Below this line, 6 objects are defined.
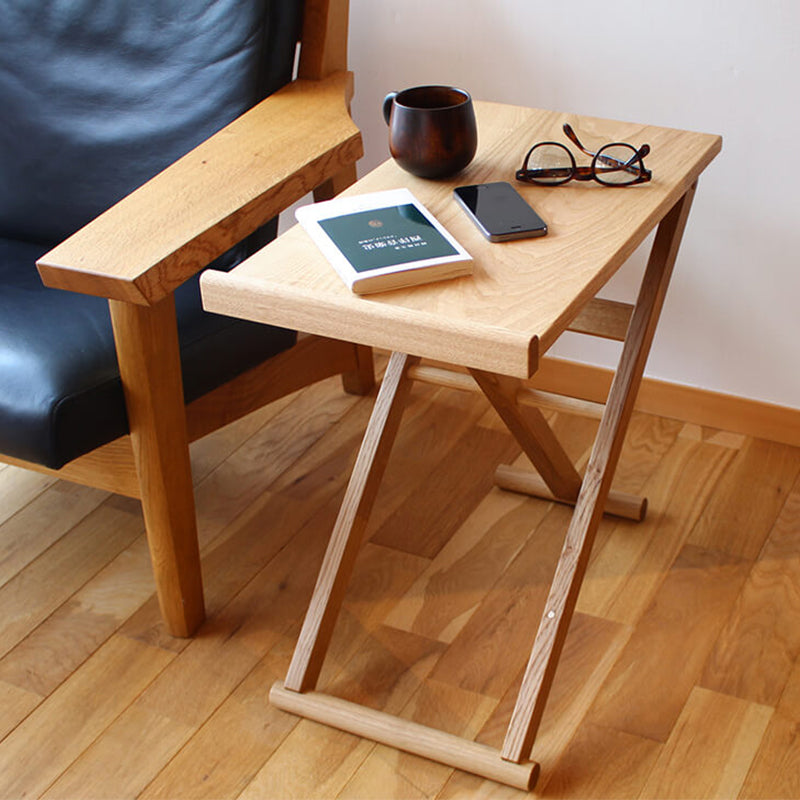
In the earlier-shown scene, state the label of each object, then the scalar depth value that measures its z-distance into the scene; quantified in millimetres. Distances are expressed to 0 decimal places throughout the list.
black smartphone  1242
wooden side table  1101
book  1146
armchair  1387
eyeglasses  1355
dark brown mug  1322
